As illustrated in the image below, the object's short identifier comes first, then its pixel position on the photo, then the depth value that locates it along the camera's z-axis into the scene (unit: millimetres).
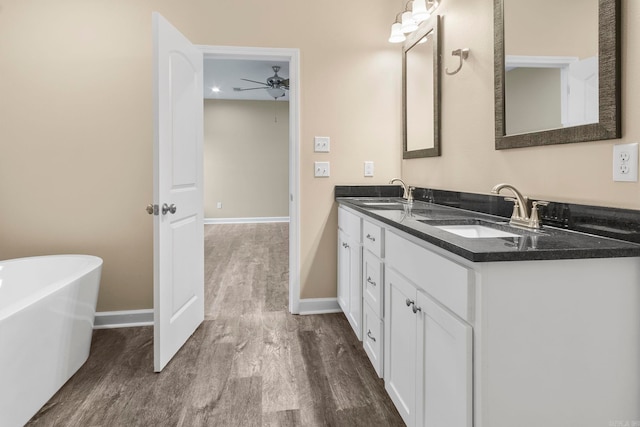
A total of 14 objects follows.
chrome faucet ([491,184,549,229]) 1392
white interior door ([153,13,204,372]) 2023
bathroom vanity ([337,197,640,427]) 977
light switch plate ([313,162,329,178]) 2846
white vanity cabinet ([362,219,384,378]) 1789
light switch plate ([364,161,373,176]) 2906
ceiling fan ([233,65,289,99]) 5698
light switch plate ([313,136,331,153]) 2830
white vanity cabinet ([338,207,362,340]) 2205
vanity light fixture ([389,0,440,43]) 2322
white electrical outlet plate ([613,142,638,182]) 1133
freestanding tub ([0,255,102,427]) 1493
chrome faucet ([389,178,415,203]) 2568
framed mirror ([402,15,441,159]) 2359
